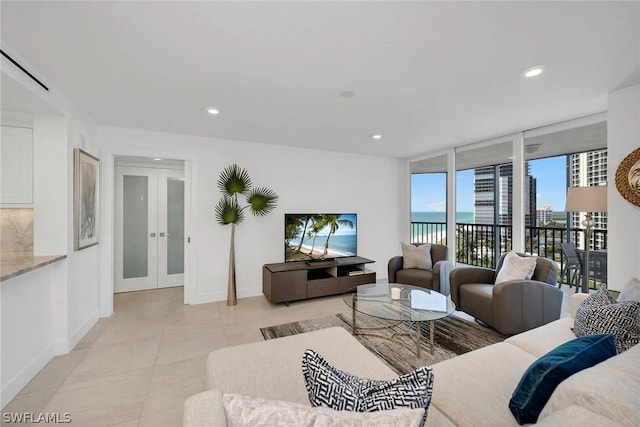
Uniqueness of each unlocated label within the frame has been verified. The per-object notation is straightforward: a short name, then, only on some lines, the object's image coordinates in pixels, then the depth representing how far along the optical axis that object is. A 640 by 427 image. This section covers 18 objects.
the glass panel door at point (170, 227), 4.52
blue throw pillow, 1.03
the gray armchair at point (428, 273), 3.73
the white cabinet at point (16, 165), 2.34
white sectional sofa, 0.79
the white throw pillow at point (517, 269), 2.88
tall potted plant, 3.78
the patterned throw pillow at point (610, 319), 1.43
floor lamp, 2.52
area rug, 2.37
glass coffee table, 2.40
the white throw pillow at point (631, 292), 1.72
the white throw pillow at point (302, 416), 0.64
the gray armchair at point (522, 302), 2.69
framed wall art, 2.65
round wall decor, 2.21
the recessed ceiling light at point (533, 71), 1.95
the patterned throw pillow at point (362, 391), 0.76
